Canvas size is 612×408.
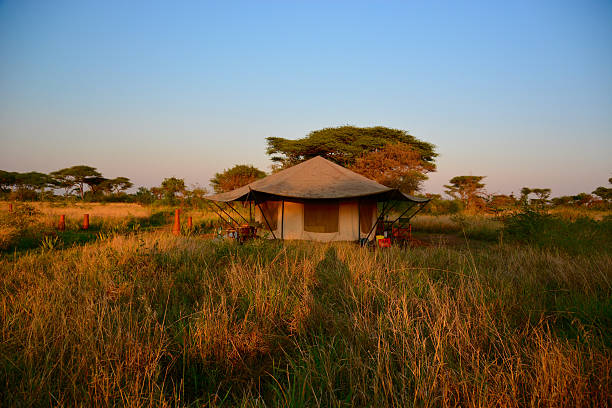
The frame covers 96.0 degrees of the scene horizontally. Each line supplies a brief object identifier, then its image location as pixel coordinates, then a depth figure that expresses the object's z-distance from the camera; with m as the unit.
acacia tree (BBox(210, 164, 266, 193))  30.02
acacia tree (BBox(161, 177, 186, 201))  26.78
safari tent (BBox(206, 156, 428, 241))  10.94
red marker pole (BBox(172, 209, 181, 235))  12.00
